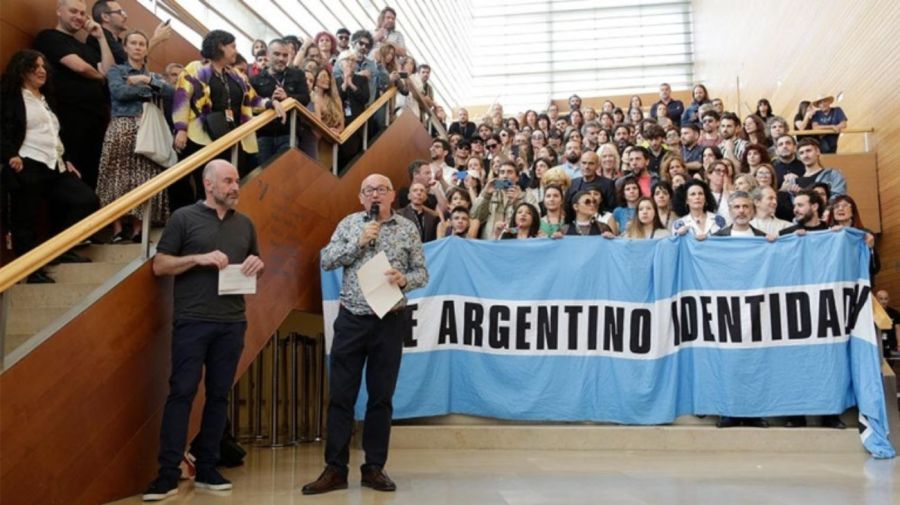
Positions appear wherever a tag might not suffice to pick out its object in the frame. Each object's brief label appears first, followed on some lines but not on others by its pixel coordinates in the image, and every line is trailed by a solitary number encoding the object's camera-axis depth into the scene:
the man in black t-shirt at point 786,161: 8.55
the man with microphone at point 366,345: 4.54
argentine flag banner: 6.24
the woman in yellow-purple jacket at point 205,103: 5.59
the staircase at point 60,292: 4.43
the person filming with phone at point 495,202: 8.56
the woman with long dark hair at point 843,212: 7.04
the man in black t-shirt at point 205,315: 4.27
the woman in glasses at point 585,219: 7.27
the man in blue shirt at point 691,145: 9.74
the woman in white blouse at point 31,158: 4.73
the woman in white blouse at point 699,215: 7.11
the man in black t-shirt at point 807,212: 6.78
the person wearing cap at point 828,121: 10.83
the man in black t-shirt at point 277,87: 6.63
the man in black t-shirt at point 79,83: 5.46
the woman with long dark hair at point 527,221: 7.26
